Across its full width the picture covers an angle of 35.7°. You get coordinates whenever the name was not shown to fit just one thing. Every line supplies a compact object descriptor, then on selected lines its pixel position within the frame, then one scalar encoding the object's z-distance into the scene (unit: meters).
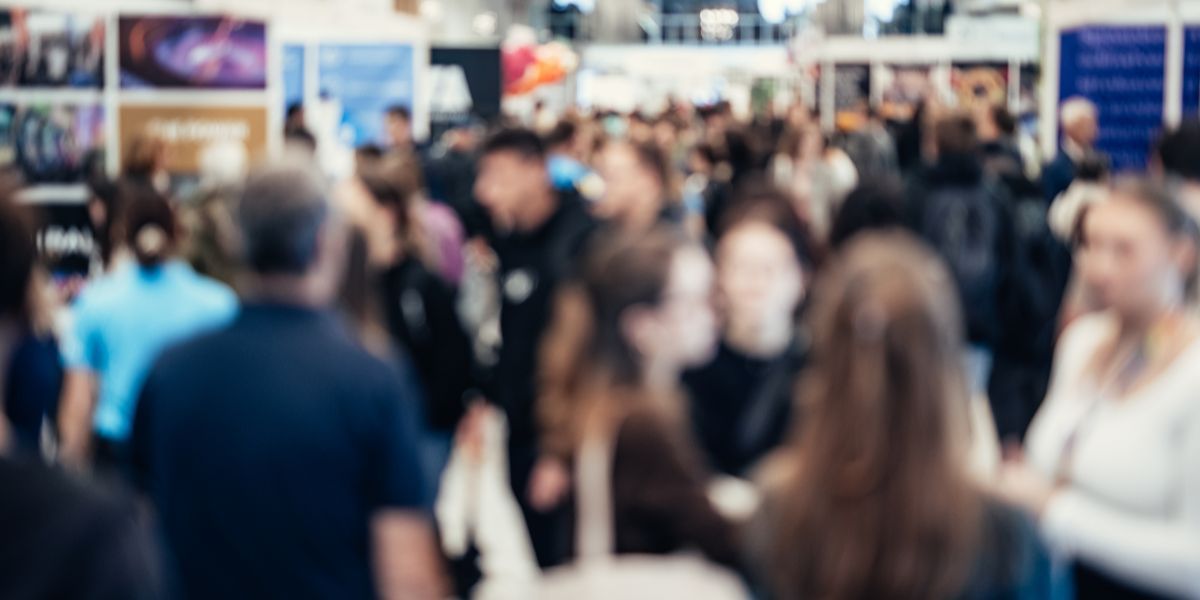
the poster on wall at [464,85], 18.05
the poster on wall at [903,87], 19.86
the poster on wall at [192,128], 8.16
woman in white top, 3.13
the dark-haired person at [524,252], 5.37
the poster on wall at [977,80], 18.81
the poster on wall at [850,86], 21.77
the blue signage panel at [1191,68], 9.80
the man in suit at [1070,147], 8.57
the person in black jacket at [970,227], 7.02
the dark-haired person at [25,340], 2.31
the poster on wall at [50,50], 7.64
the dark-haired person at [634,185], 5.95
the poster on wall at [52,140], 7.65
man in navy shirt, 3.04
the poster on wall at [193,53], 8.12
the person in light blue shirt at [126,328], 4.66
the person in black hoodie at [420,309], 5.51
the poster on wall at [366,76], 13.25
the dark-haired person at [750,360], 3.84
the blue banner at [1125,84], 9.91
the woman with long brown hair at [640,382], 2.73
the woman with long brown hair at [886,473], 2.45
